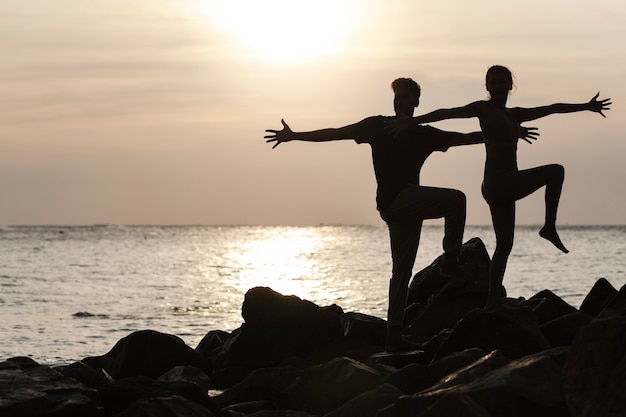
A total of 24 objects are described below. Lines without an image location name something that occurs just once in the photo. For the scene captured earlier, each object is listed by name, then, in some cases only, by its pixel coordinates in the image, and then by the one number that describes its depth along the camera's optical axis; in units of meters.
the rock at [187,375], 10.91
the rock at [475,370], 7.30
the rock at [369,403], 7.75
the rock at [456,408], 6.19
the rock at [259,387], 9.78
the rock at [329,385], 8.67
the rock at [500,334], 9.05
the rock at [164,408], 7.62
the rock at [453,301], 12.62
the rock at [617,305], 10.20
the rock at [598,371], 6.23
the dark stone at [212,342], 13.56
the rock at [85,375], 10.48
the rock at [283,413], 8.23
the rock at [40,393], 8.42
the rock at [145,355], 11.35
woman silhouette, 9.50
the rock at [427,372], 8.49
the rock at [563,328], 9.78
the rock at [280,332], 11.55
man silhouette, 9.66
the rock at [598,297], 12.13
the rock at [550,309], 11.89
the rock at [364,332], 11.45
